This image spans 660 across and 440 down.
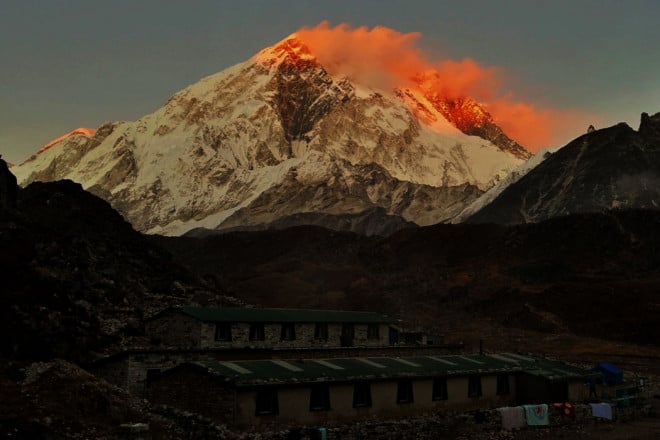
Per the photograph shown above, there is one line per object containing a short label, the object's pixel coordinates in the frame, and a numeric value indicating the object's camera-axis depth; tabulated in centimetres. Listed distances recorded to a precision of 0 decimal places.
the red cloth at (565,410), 3944
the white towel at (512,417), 3659
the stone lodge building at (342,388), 3058
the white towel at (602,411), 4103
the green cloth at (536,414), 3747
